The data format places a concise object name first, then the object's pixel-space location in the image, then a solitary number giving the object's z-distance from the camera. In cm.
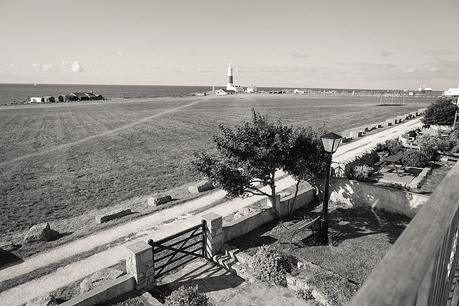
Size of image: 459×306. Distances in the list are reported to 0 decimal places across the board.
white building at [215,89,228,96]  11638
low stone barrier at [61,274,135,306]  810
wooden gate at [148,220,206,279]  983
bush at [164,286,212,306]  762
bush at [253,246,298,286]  958
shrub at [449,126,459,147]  2503
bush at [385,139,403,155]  2377
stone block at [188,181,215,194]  1681
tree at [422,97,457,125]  3191
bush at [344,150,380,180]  1834
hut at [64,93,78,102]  7294
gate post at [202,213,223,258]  1095
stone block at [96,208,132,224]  1334
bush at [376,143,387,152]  2480
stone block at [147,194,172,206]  1518
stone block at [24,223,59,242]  1179
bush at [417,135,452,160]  2227
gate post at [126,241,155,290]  907
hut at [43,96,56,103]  7000
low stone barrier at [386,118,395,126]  3884
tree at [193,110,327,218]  1166
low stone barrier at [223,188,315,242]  1198
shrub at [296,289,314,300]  888
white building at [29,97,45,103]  6951
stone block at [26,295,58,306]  831
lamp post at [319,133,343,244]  1095
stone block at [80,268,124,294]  894
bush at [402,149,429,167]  2072
